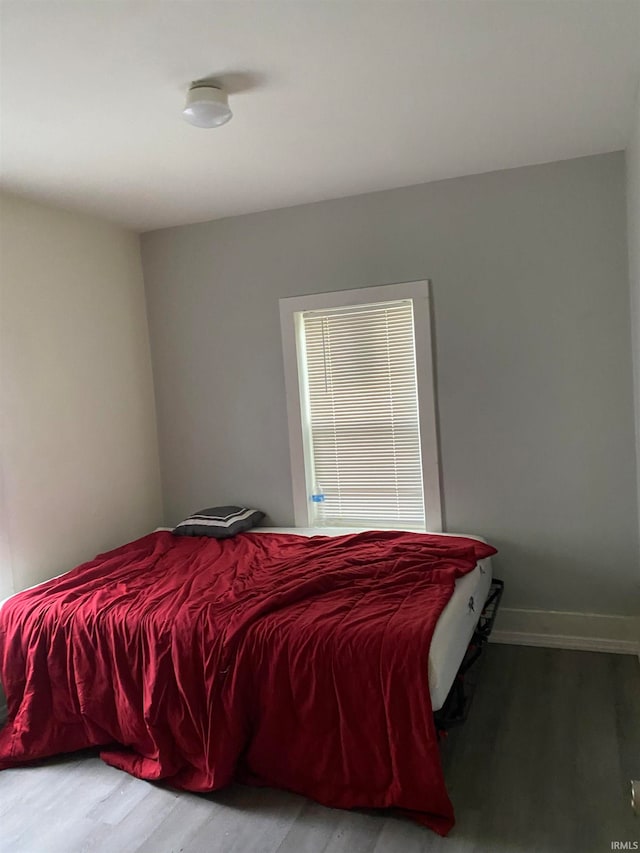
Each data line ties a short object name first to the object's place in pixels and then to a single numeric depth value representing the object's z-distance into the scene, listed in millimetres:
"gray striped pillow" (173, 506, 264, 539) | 3727
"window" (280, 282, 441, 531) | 3559
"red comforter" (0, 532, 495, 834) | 2211
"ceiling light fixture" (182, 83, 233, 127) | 2154
